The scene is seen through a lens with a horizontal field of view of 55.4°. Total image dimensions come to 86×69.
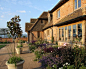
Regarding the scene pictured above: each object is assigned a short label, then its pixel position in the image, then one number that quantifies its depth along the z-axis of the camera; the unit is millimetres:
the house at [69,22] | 6984
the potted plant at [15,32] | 3859
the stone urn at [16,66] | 3712
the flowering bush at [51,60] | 4039
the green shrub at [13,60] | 3883
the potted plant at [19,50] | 8700
